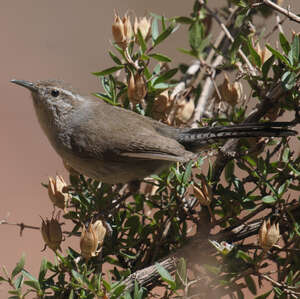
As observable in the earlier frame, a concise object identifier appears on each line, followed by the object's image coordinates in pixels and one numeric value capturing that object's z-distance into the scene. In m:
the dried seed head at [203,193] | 4.99
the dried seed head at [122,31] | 5.70
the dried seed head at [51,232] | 4.81
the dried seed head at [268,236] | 4.45
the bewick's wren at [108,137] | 6.34
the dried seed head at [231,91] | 6.00
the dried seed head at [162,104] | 6.03
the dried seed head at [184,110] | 6.21
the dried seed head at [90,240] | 4.55
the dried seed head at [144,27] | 6.14
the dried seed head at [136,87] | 5.61
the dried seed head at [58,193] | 5.26
